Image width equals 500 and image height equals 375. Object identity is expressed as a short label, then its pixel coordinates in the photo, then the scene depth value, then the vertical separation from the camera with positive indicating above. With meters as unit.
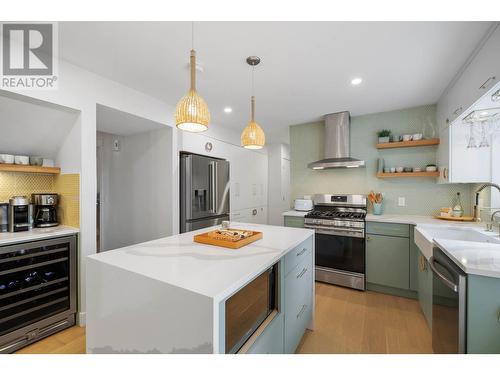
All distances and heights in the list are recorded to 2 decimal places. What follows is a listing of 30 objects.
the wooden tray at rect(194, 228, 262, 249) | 1.33 -0.35
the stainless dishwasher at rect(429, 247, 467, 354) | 1.01 -0.63
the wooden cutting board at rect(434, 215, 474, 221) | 2.32 -0.34
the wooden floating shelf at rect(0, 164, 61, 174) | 1.88 +0.16
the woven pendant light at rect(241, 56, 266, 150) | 1.78 +0.43
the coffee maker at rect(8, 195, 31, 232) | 1.88 -0.25
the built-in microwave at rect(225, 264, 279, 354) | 0.93 -0.62
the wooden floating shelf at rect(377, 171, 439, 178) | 2.63 +0.16
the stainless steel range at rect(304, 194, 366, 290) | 2.60 -0.75
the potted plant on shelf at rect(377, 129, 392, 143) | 2.92 +0.70
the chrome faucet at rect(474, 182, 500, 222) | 2.25 -0.26
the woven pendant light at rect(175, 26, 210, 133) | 1.20 +0.44
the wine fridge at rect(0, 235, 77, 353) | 1.62 -0.86
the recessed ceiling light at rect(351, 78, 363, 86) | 2.15 +1.08
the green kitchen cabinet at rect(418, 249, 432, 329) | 1.71 -0.88
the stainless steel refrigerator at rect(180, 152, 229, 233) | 2.89 -0.07
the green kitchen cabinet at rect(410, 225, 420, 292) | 2.34 -0.82
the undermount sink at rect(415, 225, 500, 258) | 1.59 -0.41
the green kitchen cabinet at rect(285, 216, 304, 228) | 3.03 -0.50
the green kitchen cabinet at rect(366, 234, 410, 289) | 2.41 -0.85
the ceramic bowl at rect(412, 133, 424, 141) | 2.72 +0.65
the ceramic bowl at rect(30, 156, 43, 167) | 2.10 +0.25
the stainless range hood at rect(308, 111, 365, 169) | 3.09 +0.67
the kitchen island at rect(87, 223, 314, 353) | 0.79 -0.47
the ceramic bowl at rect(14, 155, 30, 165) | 2.00 +0.25
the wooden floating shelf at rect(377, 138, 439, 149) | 2.63 +0.56
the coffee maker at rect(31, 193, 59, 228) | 2.05 -0.23
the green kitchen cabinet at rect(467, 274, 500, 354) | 0.94 -0.57
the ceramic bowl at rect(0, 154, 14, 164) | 1.91 +0.25
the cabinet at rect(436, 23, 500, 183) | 1.44 +0.66
